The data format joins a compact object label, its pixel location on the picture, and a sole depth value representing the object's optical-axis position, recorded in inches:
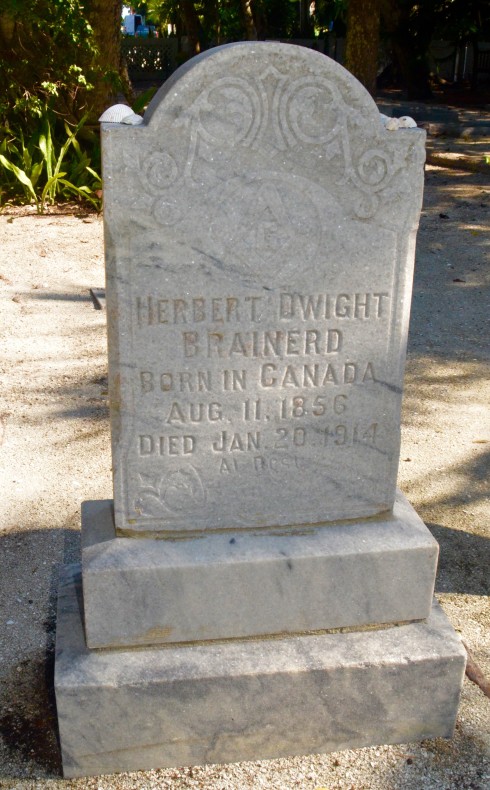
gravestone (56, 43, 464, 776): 85.4
